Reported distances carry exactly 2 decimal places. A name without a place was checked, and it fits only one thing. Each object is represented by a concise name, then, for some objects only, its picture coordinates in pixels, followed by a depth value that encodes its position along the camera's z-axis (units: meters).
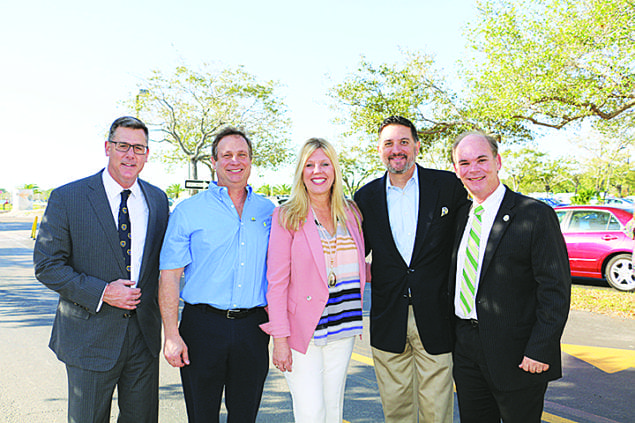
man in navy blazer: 3.14
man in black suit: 2.57
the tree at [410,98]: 14.59
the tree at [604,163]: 39.28
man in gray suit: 2.66
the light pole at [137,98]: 21.63
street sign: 17.81
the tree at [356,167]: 24.89
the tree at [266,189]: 71.38
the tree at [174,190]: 63.52
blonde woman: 2.83
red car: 9.05
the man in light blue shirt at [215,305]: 2.79
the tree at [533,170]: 47.81
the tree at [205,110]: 25.31
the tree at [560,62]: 8.67
